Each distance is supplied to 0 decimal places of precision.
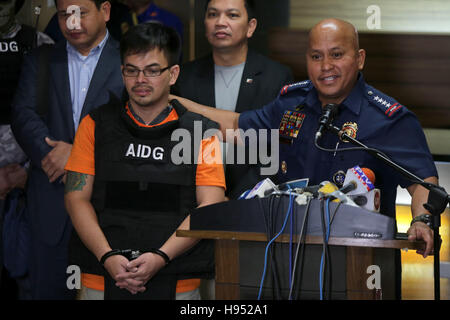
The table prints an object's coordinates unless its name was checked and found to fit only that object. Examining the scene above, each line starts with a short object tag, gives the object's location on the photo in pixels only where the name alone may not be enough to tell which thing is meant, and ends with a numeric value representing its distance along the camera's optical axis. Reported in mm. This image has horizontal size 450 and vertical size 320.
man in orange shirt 5203
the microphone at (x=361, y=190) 4098
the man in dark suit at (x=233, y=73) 6137
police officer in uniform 5074
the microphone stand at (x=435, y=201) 3812
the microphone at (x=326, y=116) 4141
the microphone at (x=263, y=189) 4219
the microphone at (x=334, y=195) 3996
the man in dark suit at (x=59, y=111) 6172
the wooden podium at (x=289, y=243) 3893
